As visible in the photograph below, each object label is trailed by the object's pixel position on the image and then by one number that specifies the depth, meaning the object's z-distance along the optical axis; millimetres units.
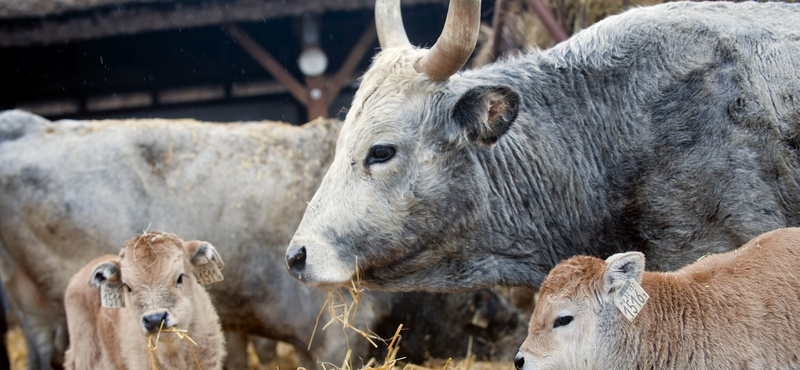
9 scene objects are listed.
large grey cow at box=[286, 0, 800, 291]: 3844
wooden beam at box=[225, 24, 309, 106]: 10102
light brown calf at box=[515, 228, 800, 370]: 3199
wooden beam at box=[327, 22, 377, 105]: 10195
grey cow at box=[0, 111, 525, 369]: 6176
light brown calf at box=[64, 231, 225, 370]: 4344
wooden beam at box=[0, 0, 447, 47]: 9656
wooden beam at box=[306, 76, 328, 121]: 10523
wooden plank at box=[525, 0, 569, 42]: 7273
